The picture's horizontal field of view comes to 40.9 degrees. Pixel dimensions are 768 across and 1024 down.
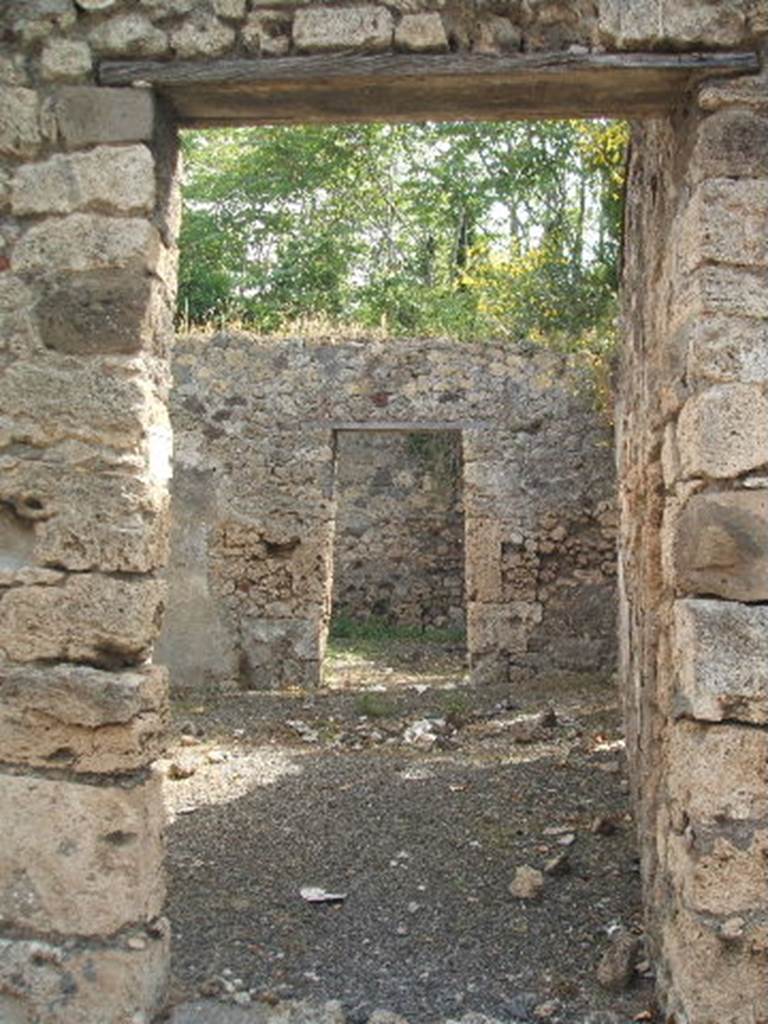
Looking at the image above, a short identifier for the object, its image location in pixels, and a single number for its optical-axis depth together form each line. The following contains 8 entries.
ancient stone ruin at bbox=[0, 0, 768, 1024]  2.80
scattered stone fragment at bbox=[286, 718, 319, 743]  7.12
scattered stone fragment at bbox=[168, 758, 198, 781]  5.92
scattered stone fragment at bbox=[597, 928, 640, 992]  3.27
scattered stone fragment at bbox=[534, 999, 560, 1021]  3.13
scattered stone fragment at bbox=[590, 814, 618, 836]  4.73
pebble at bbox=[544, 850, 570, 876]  4.26
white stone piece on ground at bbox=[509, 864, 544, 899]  4.04
